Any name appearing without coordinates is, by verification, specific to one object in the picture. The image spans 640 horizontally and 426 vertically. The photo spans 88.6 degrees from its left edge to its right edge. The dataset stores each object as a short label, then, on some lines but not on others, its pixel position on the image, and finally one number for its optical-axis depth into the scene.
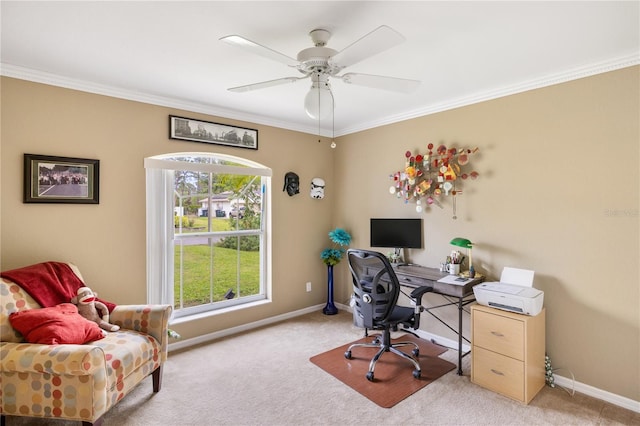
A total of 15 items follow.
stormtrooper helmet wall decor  4.45
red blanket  2.30
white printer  2.47
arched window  3.27
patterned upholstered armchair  1.88
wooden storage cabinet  2.42
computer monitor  3.62
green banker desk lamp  3.03
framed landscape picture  3.37
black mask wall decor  4.19
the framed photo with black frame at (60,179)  2.61
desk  2.81
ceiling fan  1.64
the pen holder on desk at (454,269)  3.17
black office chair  2.72
